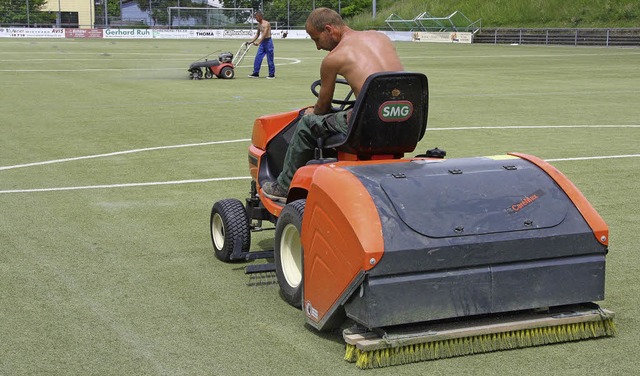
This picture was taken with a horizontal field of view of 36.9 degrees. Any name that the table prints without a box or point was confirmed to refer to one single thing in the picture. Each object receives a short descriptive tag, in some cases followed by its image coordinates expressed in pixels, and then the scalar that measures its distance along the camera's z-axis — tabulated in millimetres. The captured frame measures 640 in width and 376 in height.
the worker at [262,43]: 25703
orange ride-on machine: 4824
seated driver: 6031
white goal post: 65062
